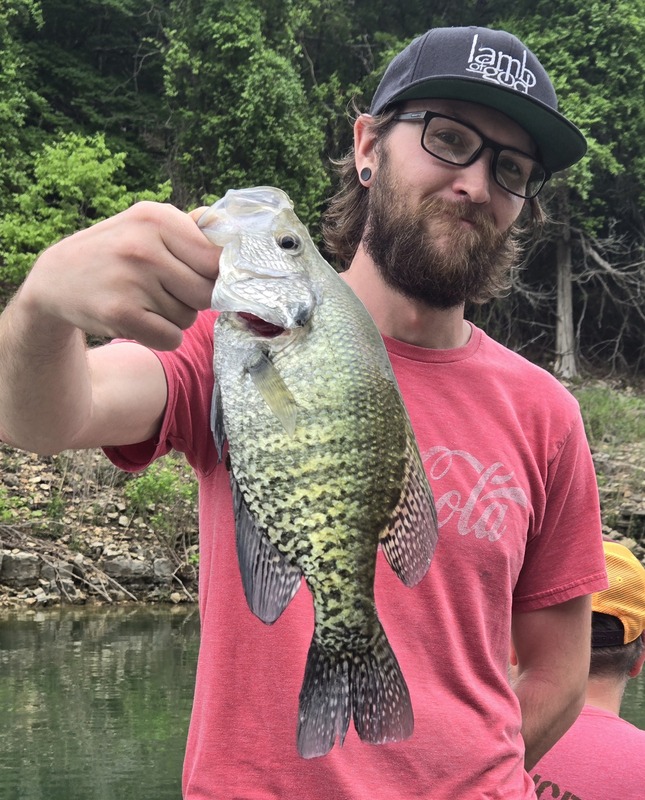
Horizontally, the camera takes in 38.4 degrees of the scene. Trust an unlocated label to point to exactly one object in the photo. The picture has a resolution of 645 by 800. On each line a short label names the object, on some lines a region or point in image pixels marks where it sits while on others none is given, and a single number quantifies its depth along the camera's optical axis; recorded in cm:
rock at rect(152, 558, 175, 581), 1227
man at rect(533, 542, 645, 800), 232
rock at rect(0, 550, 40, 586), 1176
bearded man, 159
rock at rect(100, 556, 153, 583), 1216
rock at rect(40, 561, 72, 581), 1180
